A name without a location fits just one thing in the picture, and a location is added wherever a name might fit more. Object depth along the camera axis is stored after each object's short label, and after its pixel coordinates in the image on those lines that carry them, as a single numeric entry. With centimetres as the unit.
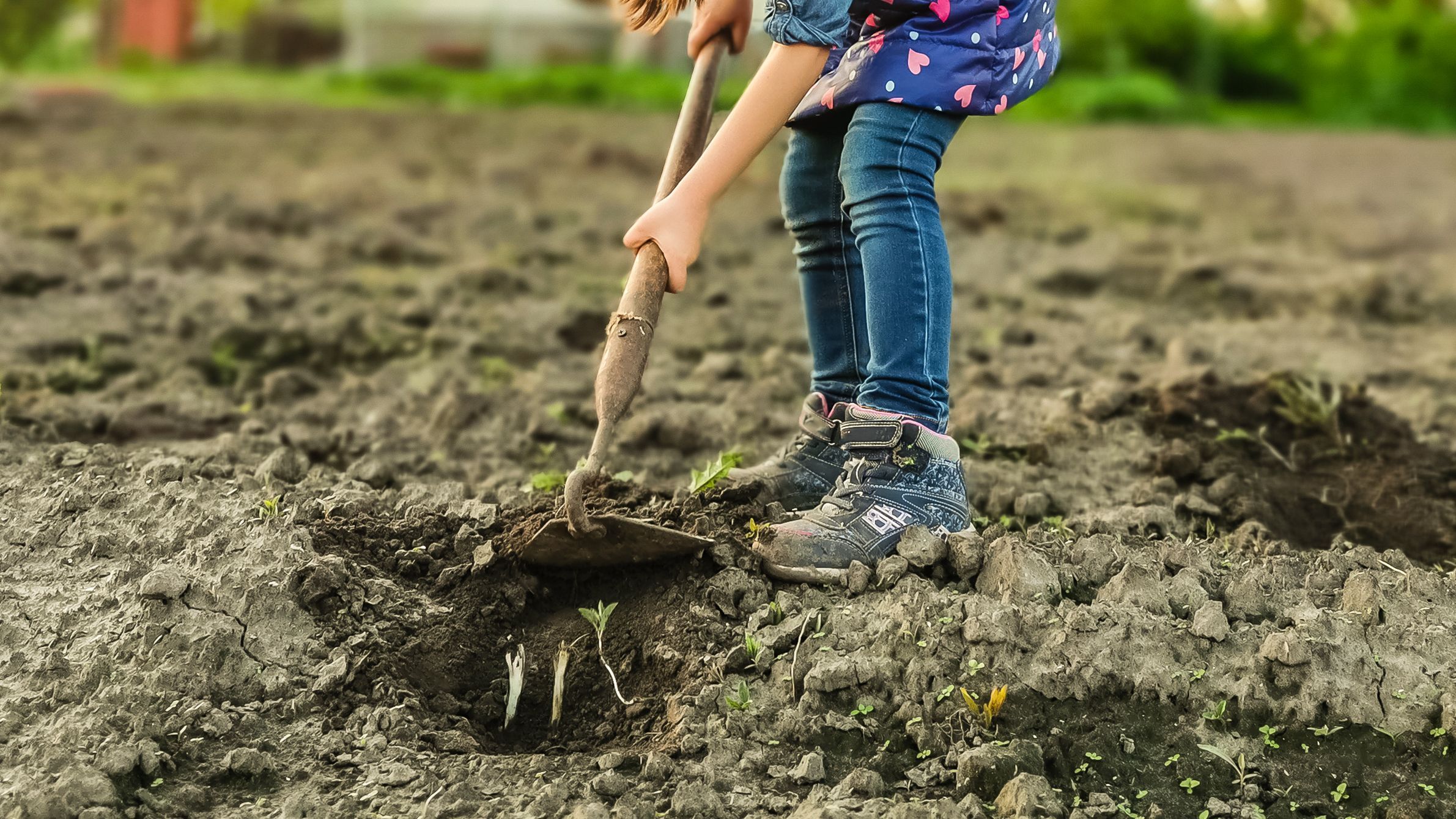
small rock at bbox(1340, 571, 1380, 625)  230
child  238
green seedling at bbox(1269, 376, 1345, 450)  353
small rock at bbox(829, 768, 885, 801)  198
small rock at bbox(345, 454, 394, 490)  325
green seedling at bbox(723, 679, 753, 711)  215
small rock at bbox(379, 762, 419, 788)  200
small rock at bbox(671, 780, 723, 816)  195
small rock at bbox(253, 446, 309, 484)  291
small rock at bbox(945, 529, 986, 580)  242
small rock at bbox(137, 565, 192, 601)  224
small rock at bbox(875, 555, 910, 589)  241
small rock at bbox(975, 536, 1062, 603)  234
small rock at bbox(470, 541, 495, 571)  247
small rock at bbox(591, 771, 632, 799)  198
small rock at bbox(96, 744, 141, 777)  196
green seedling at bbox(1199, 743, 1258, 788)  201
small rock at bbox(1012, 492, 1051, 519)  303
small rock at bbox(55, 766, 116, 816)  189
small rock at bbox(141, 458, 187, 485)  270
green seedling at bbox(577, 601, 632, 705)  232
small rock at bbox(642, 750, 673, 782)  202
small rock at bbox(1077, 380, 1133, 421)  367
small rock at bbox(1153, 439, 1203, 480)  328
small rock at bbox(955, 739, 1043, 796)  199
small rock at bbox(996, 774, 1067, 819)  191
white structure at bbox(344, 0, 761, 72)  1978
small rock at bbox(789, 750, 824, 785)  202
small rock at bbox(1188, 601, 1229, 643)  223
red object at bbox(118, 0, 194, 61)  2333
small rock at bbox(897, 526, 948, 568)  244
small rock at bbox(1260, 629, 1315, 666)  215
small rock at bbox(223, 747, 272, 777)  202
